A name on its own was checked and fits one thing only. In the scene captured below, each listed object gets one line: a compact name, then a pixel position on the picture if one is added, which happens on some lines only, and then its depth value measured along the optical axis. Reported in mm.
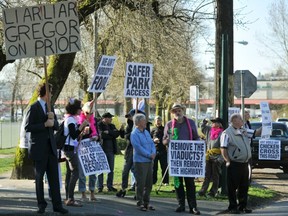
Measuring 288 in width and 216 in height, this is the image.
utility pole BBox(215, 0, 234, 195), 13742
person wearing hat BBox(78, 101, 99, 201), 11336
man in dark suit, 9422
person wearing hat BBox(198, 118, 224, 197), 13297
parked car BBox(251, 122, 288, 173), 19484
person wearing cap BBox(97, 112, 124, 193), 13445
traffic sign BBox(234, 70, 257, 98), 17109
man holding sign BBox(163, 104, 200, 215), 11031
